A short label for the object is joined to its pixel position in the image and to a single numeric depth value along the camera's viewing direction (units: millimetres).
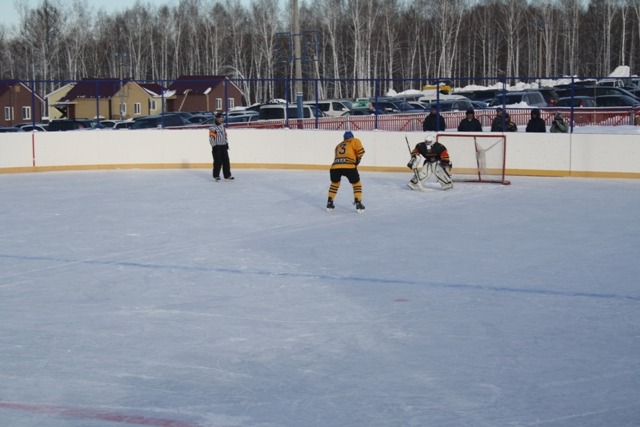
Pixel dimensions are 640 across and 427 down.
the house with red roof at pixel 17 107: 54828
